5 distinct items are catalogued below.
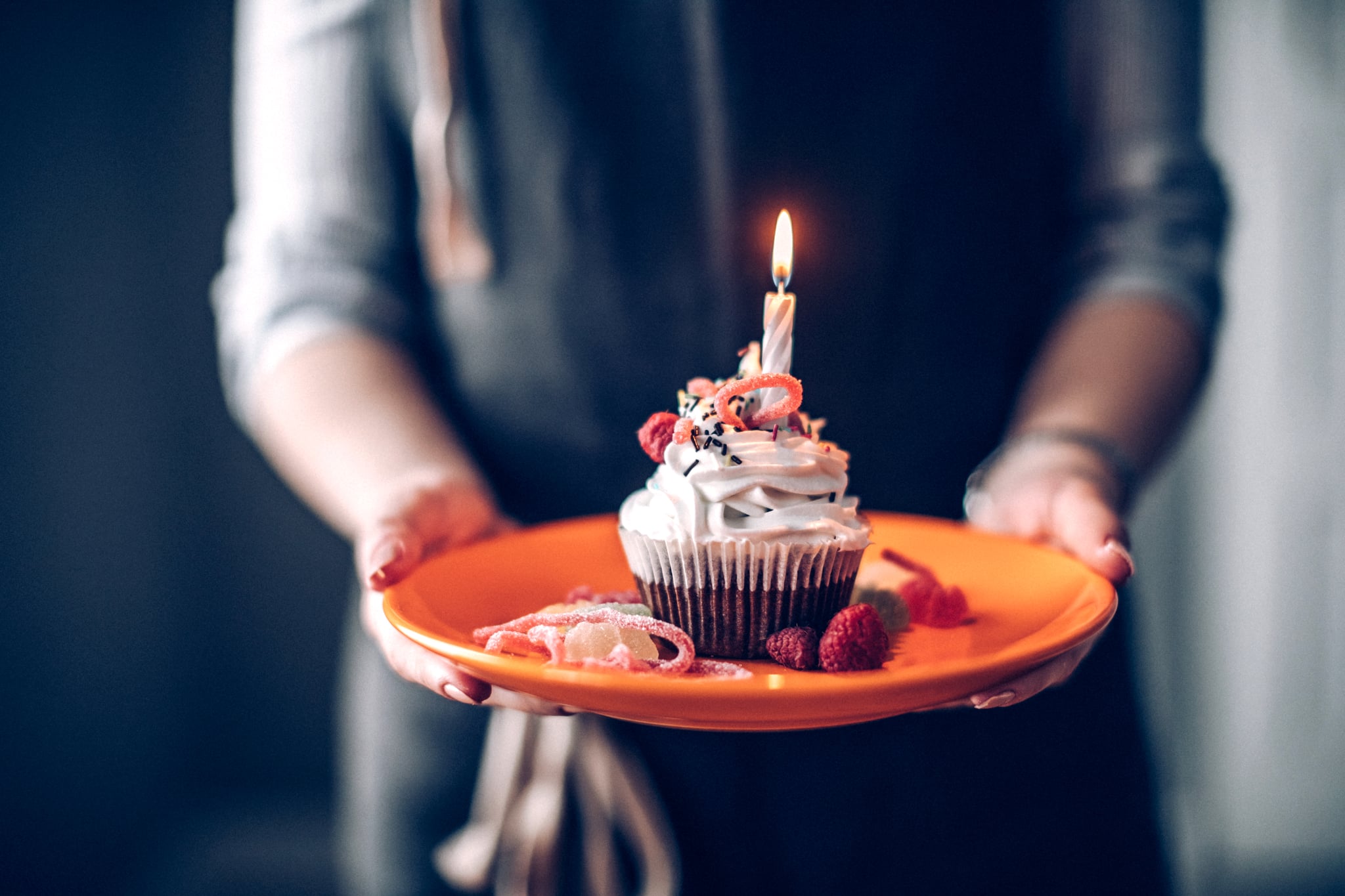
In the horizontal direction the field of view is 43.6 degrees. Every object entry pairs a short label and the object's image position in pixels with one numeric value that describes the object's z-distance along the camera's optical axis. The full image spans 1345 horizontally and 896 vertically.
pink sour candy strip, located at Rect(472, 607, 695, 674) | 0.43
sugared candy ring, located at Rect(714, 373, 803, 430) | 0.45
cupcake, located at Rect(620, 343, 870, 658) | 0.46
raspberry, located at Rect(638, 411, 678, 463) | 0.47
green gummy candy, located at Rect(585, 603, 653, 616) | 0.46
